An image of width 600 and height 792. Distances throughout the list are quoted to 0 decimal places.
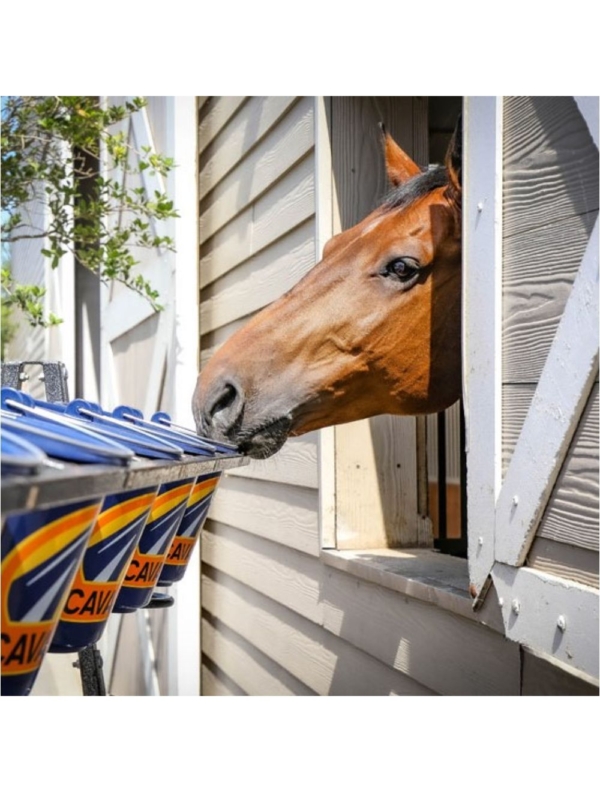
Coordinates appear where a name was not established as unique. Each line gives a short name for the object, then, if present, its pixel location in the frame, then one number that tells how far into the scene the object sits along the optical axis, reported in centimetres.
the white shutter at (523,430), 96
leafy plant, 231
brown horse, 137
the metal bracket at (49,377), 126
